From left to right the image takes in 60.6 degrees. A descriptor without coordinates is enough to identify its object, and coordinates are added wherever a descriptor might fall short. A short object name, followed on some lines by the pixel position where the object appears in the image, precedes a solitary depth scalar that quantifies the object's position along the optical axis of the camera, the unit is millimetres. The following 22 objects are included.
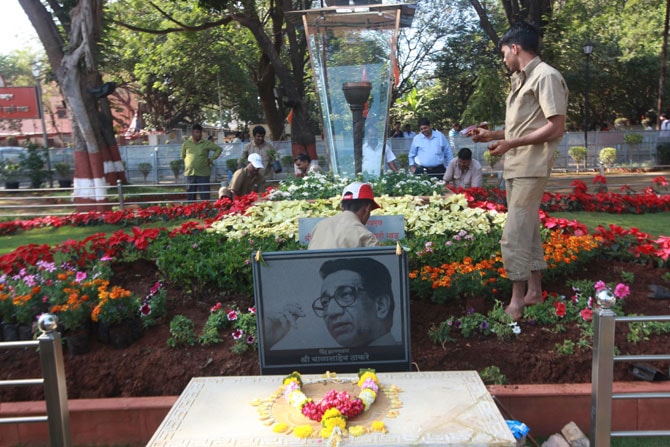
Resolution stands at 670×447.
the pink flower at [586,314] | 4078
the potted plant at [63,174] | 19675
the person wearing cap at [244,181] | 9500
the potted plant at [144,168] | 21250
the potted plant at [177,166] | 20531
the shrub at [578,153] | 20953
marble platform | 2363
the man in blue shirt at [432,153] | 10547
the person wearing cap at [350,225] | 3676
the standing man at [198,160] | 11258
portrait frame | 3330
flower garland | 2438
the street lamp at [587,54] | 21641
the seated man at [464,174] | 9422
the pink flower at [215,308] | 4581
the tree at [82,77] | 12023
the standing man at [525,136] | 3725
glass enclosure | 9945
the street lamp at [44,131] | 19122
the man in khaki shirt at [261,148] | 10070
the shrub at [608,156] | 20688
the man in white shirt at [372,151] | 10242
